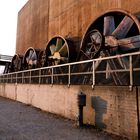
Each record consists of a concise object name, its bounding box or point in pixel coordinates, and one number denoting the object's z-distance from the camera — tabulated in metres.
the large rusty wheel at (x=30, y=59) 12.56
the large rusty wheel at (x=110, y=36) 6.67
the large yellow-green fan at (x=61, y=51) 9.65
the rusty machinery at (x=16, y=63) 15.09
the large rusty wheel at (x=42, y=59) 11.27
